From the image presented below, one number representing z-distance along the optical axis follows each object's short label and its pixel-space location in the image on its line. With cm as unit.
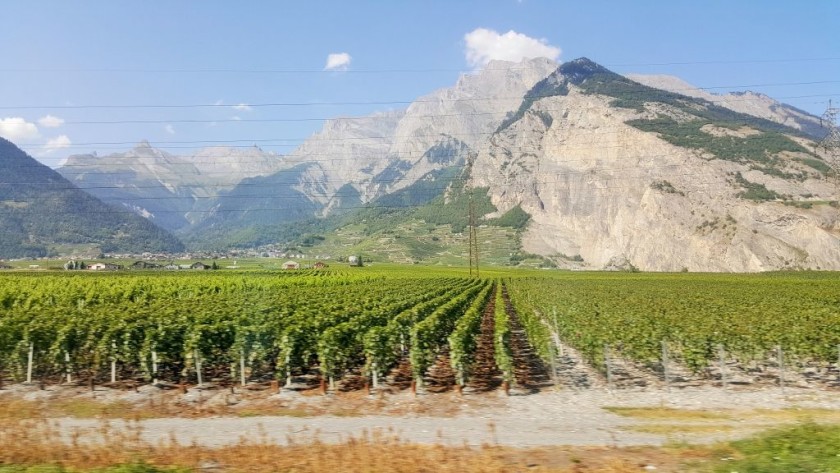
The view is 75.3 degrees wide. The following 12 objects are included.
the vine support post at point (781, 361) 2412
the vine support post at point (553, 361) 2500
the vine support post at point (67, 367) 2472
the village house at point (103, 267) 14404
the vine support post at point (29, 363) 2428
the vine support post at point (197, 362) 2445
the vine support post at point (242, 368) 2419
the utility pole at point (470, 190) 10580
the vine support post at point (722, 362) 2454
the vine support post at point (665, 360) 2411
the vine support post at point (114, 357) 2460
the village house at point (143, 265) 15250
